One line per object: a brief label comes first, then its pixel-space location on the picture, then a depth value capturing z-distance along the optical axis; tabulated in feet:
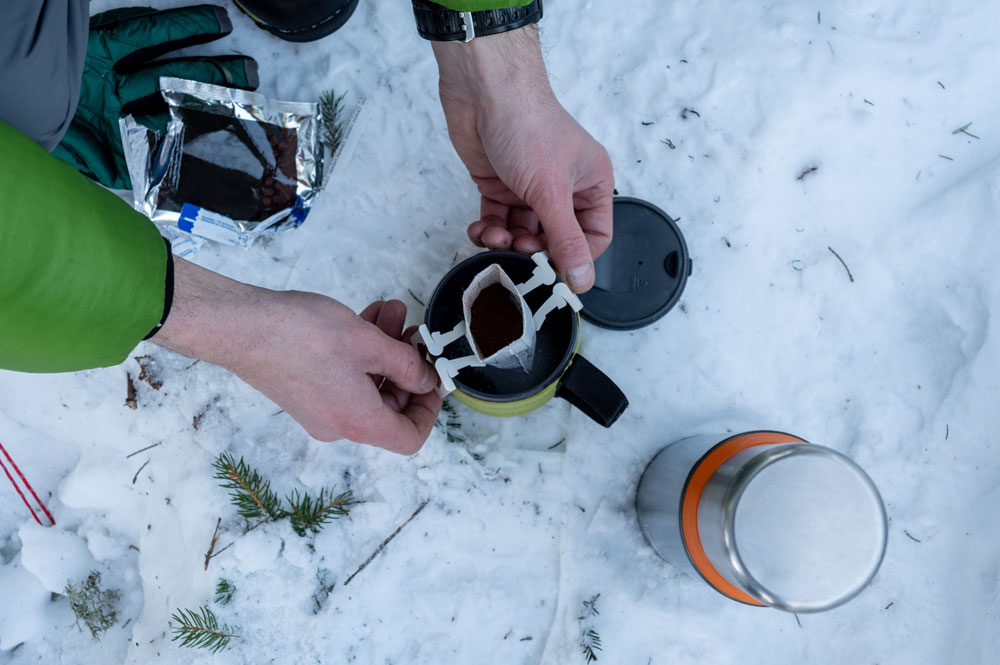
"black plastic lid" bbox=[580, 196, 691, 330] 2.85
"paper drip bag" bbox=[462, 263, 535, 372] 2.36
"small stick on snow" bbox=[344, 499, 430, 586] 2.84
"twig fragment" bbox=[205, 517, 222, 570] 2.86
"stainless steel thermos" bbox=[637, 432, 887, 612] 2.29
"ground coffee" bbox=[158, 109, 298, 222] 2.99
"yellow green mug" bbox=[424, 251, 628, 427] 2.57
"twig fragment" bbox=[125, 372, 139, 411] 2.99
